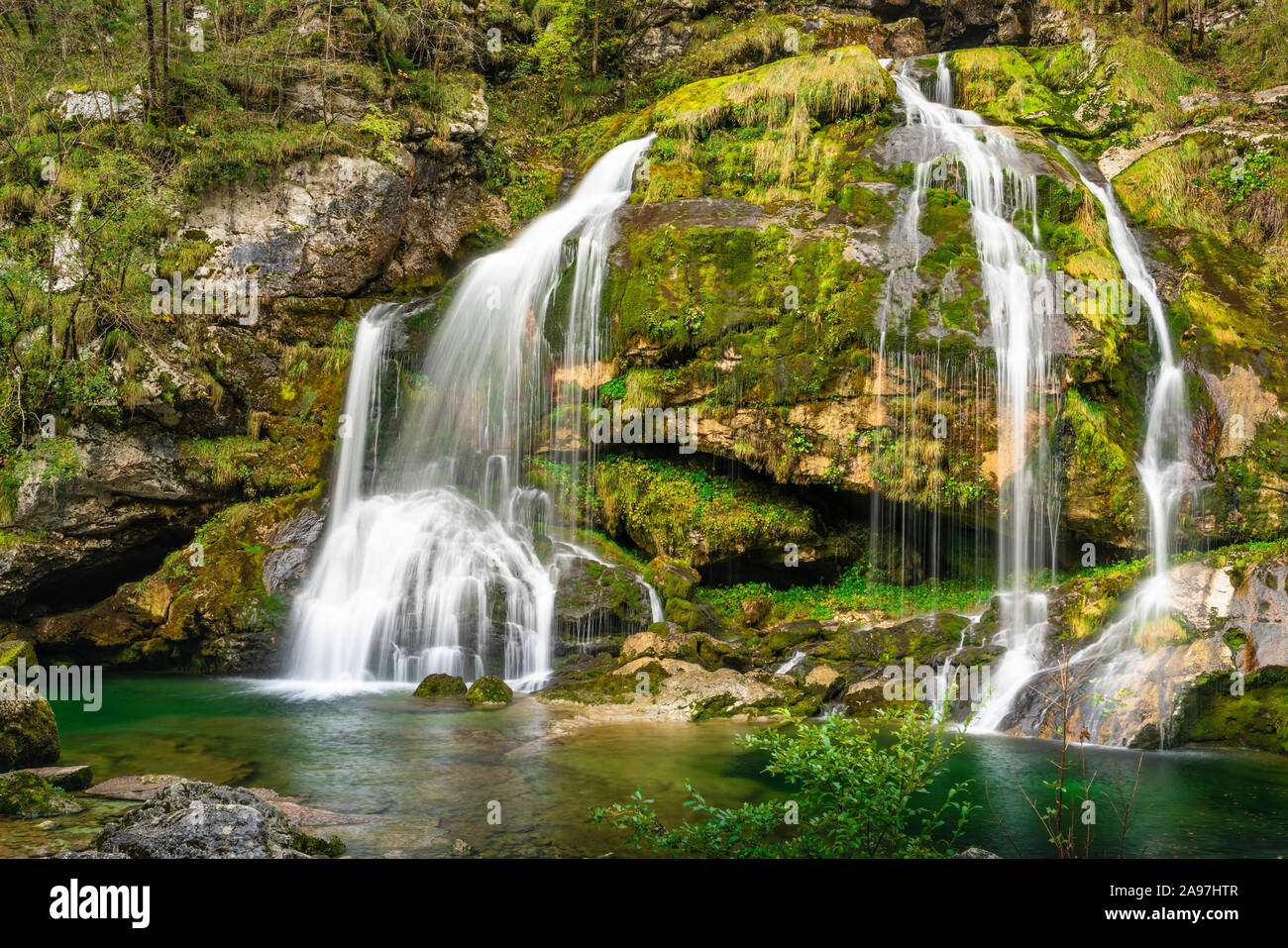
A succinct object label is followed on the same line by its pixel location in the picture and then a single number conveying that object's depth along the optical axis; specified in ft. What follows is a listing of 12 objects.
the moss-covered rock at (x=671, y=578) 45.75
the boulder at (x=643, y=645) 39.52
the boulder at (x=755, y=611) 47.21
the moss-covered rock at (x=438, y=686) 38.68
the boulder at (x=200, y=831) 15.28
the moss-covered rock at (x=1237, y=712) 29.86
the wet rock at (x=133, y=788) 22.25
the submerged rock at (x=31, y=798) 19.62
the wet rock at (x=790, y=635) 41.73
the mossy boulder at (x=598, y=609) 44.11
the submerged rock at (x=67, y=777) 22.62
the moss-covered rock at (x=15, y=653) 38.83
